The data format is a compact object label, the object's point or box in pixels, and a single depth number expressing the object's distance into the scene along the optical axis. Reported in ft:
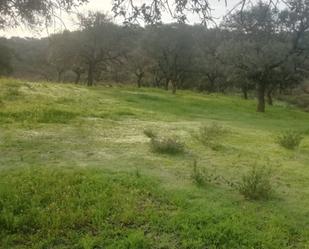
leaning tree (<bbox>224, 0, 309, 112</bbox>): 68.30
